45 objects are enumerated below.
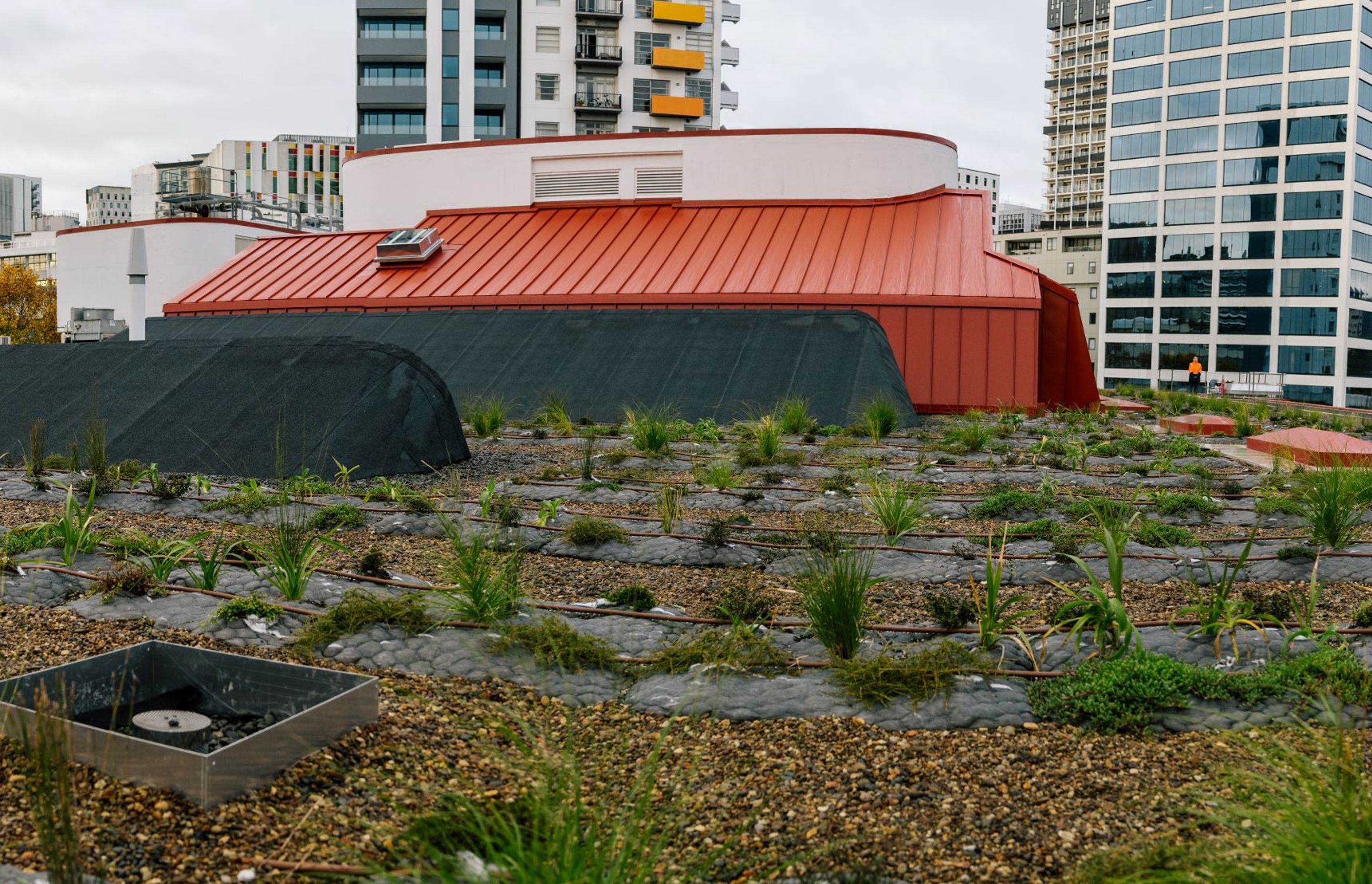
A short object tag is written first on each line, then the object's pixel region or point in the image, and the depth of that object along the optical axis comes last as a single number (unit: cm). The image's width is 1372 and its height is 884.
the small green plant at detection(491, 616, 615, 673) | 422
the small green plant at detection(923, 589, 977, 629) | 462
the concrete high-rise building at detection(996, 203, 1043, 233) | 11444
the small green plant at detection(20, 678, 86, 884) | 212
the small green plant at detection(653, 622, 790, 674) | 421
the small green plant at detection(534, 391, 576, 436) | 1227
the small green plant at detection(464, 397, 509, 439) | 1188
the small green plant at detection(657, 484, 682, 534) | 687
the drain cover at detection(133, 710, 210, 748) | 329
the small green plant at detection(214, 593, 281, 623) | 458
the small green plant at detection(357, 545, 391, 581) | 546
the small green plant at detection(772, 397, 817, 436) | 1223
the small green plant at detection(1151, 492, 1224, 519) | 759
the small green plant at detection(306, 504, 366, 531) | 681
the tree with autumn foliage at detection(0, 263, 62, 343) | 6181
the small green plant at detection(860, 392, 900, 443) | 1159
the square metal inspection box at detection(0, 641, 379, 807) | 291
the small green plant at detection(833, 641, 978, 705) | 388
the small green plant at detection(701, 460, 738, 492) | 836
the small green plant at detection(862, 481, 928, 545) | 650
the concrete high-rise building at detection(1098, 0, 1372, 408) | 6738
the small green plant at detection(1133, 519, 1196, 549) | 651
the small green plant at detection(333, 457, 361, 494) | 826
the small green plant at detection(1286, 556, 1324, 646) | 431
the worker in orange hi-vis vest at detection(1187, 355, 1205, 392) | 3036
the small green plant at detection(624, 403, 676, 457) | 1031
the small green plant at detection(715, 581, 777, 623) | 480
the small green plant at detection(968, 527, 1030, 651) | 433
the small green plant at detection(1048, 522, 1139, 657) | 417
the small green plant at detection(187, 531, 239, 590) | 502
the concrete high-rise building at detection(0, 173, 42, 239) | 16150
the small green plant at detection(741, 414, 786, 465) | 1000
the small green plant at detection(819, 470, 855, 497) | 834
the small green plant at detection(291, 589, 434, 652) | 442
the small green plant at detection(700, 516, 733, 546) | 642
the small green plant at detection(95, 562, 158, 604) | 491
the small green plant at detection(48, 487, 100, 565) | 554
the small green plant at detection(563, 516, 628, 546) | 648
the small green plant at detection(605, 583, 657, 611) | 509
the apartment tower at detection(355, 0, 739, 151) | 5381
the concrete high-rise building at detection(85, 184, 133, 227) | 15538
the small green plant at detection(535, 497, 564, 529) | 683
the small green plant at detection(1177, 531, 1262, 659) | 430
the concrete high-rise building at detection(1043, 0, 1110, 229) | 12350
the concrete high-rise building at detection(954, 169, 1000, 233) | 16738
